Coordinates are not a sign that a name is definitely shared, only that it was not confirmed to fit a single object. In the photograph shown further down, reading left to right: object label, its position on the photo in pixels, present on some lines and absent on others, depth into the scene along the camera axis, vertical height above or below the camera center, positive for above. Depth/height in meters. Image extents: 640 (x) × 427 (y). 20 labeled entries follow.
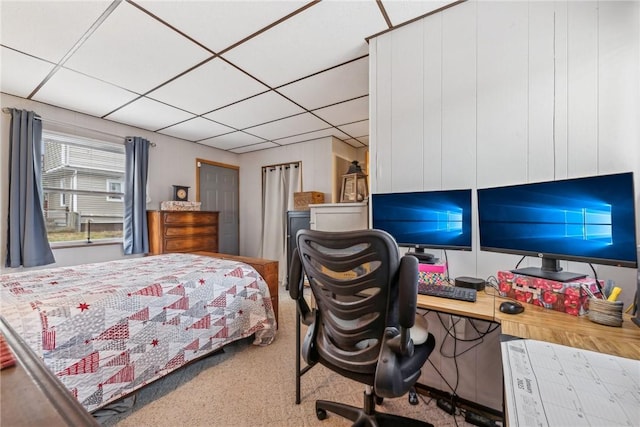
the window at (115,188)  3.52 +0.35
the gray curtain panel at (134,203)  3.50 +0.14
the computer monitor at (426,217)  1.52 -0.03
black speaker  1.43 -0.39
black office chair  1.04 -0.42
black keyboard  1.27 -0.40
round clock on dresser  3.96 +0.31
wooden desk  0.87 -0.44
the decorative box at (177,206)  3.68 +0.11
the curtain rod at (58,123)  2.66 +1.05
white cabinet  2.41 -0.03
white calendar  0.57 -0.44
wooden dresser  3.54 -0.25
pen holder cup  0.99 -0.39
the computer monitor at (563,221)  1.02 -0.04
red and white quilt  1.37 -0.65
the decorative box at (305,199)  4.05 +0.22
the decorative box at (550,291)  1.11 -0.36
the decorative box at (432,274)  1.49 -0.36
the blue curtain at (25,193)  2.66 +0.22
